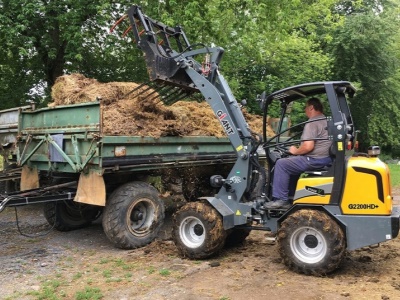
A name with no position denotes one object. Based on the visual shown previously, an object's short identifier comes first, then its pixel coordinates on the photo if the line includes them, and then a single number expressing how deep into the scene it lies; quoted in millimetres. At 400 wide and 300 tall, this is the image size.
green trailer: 6312
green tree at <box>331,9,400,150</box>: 20969
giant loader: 4918
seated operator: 5285
